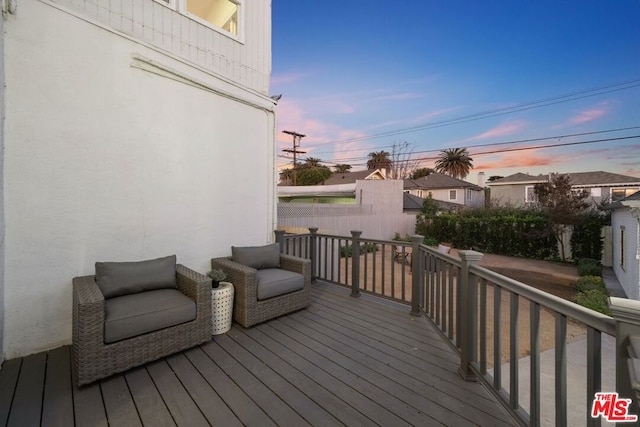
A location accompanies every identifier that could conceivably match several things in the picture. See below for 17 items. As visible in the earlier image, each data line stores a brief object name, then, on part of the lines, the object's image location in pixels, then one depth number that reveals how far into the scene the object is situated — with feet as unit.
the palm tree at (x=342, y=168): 105.40
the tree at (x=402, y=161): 76.23
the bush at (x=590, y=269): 25.02
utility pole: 67.56
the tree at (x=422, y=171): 106.67
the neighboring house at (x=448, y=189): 74.18
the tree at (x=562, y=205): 29.63
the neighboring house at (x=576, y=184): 51.13
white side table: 9.34
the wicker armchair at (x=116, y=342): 6.30
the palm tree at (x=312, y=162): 90.12
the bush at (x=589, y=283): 19.96
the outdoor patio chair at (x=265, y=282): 9.76
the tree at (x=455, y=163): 91.56
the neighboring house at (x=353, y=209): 29.53
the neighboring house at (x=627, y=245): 16.12
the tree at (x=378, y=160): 90.89
